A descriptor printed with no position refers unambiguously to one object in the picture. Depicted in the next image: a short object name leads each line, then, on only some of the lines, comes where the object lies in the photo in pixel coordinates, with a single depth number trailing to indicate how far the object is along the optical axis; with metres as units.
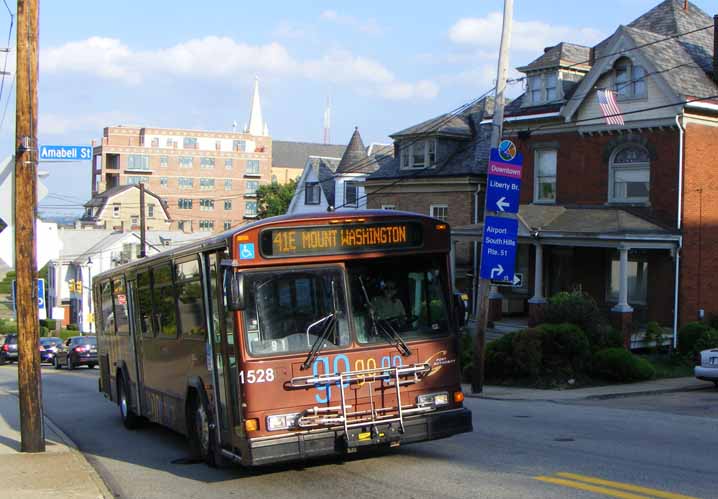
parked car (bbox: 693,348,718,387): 20.31
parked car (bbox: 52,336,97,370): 35.56
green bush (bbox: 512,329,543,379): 22.36
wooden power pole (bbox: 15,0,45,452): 11.46
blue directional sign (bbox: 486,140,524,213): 20.12
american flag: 27.62
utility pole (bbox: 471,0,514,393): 20.02
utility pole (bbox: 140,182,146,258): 42.41
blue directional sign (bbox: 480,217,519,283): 20.30
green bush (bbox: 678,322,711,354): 25.64
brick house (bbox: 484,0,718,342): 26.97
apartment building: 116.81
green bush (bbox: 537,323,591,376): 22.56
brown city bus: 8.94
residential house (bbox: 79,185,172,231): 102.38
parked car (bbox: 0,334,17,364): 43.81
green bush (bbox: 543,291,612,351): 23.62
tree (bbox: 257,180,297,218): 84.44
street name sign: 11.86
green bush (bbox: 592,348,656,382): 22.31
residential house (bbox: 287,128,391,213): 49.53
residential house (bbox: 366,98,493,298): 36.47
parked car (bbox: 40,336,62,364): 40.16
